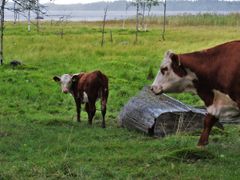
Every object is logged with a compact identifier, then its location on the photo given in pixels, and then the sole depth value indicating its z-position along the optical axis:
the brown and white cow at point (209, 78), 8.50
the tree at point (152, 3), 71.25
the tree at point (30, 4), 17.07
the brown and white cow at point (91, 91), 13.70
